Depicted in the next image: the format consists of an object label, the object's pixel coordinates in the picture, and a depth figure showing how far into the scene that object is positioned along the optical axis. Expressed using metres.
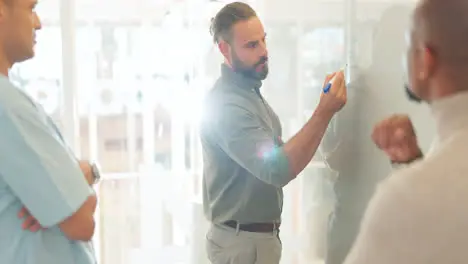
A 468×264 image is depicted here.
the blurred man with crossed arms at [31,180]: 0.94
